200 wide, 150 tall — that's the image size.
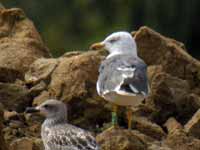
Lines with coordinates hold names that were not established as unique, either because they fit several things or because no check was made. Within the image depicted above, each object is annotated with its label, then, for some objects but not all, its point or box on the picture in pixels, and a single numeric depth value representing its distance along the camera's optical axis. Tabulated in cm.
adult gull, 1795
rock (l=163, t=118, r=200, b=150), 1798
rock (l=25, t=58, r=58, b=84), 1921
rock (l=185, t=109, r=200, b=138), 1844
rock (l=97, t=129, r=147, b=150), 1745
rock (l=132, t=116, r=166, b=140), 1842
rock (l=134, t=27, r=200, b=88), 1972
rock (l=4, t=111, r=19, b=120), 1844
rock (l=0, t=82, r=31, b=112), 1888
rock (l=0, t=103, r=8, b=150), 1688
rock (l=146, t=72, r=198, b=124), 1905
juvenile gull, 1706
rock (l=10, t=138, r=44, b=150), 1739
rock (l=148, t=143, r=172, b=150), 1777
